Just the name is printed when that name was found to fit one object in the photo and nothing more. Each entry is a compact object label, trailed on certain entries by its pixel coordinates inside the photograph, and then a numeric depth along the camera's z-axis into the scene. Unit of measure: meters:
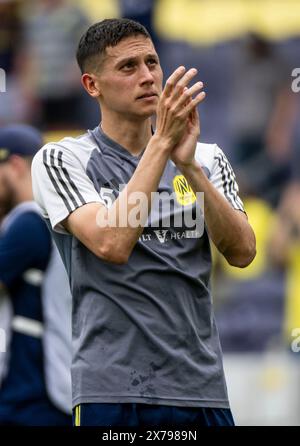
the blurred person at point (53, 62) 12.28
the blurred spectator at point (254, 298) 10.80
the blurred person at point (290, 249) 10.45
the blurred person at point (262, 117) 11.28
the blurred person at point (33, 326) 6.19
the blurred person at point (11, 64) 12.43
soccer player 4.38
